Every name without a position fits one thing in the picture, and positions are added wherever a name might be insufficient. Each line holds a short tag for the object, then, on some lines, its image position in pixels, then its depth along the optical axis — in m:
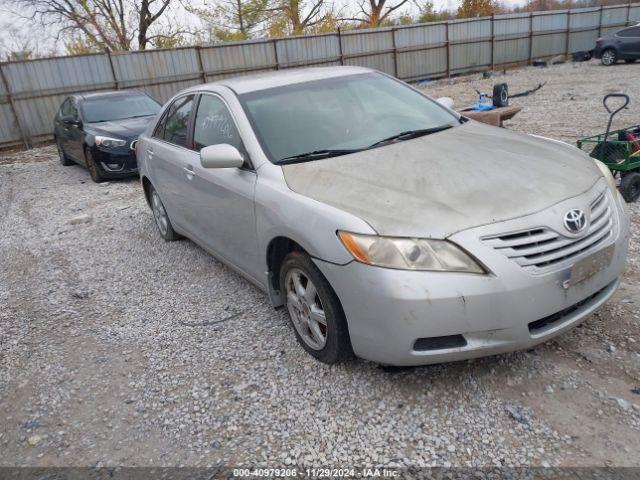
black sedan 8.89
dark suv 19.45
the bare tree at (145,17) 27.62
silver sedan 2.35
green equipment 5.05
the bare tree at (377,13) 35.94
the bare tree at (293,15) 31.02
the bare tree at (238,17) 30.53
